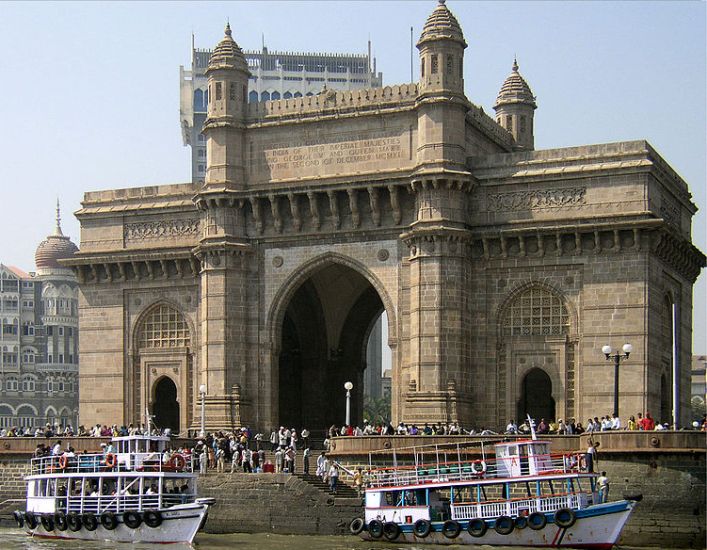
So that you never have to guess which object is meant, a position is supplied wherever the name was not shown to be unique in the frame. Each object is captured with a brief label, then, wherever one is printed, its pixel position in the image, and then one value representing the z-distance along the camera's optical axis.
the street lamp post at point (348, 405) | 49.12
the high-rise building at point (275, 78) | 132.75
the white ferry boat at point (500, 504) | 39.25
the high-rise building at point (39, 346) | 134.12
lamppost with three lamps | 43.41
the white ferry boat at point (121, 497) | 42.56
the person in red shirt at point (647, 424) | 43.66
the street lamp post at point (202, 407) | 51.72
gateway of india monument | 49.09
